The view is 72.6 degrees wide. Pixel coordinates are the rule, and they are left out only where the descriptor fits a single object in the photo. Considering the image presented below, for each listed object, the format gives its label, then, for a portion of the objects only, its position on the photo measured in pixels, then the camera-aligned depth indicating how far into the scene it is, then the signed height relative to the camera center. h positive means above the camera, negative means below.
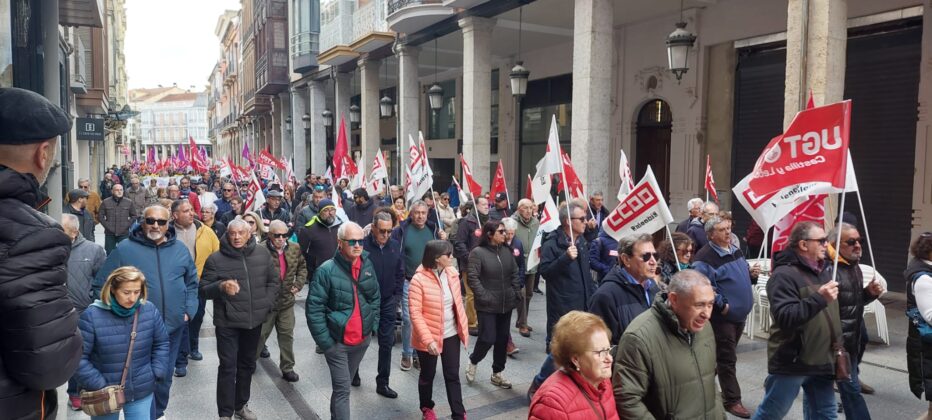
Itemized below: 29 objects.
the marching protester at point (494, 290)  6.18 -1.10
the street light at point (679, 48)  10.80 +2.27
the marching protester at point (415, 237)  7.75 -0.74
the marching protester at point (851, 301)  4.64 -0.88
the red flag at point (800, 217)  6.14 -0.34
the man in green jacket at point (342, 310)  5.05 -1.09
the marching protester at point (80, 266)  5.45 -0.81
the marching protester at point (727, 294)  5.45 -0.98
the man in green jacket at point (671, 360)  3.04 -0.88
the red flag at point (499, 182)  11.75 -0.07
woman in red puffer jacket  2.70 -0.86
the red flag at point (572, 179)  10.95 +0.00
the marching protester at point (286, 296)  6.59 -1.26
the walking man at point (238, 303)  5.36 -1.09
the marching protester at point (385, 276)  6.22 -1.04
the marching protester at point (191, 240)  6.96 -0.73
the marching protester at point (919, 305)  4.42 -0.87
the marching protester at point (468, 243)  8.23 -0.89
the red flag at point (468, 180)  11.70 -0.04
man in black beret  1.84 -0.29
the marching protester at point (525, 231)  8.43 -0.70
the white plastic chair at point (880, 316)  7.60 -1.61
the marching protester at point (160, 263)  5.23 -0.74
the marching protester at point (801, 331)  4.22 -1.01
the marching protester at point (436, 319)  5.29 -1.19
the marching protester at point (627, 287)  4.09 -0.72
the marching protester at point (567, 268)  6.32 -0.90
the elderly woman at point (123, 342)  4.00 -1.08
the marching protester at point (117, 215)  11.52 -0.75
